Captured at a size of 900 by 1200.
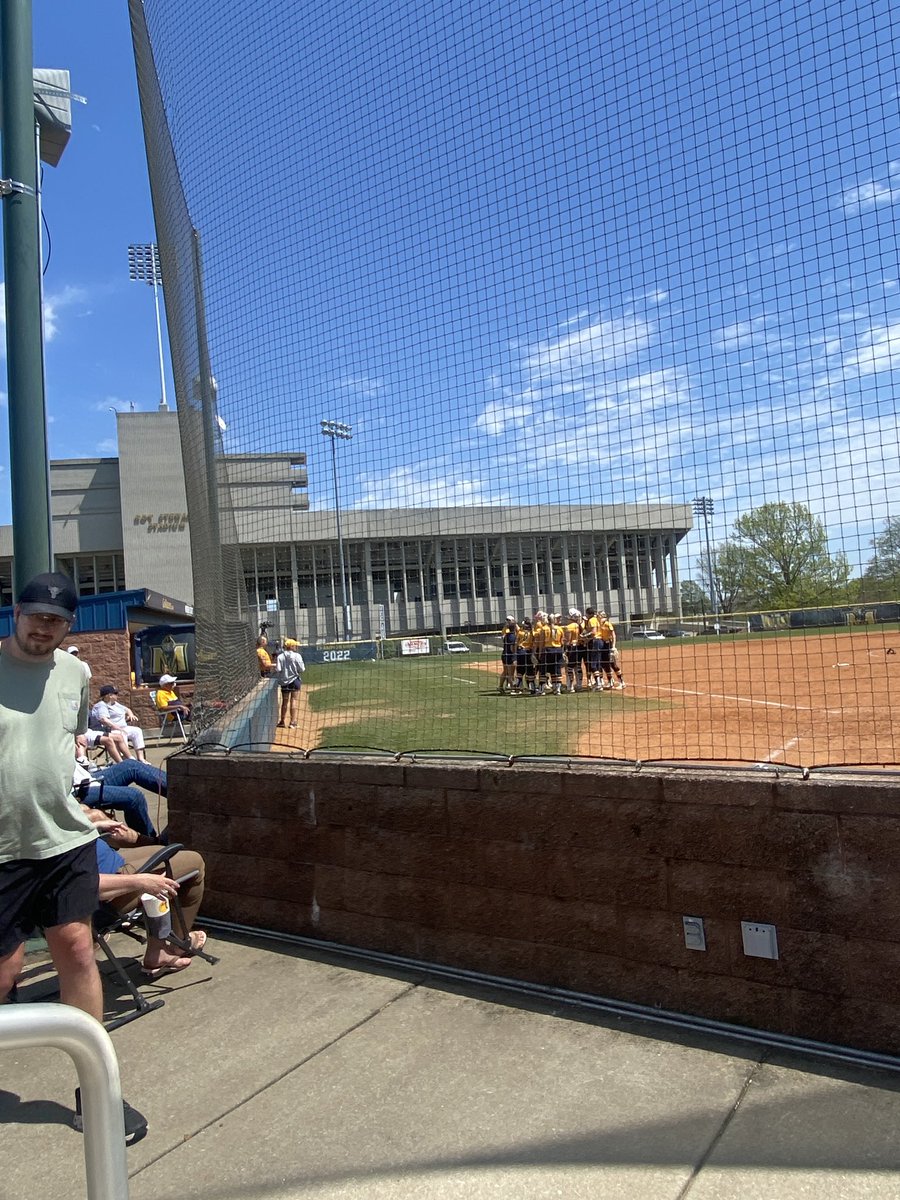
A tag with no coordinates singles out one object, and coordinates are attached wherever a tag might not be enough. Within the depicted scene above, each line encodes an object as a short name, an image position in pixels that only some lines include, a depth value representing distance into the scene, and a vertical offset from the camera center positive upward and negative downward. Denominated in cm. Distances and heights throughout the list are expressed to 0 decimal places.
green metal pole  469 +194
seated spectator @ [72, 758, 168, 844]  464 -84
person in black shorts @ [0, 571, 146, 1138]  277 -55
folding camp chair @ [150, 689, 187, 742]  1569 -158
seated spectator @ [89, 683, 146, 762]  1094 -98
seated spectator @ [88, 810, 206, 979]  334 -104
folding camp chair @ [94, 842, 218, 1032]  362 -131
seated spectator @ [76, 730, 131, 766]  909 -110
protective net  345 +14
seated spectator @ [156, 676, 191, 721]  1584 -121
